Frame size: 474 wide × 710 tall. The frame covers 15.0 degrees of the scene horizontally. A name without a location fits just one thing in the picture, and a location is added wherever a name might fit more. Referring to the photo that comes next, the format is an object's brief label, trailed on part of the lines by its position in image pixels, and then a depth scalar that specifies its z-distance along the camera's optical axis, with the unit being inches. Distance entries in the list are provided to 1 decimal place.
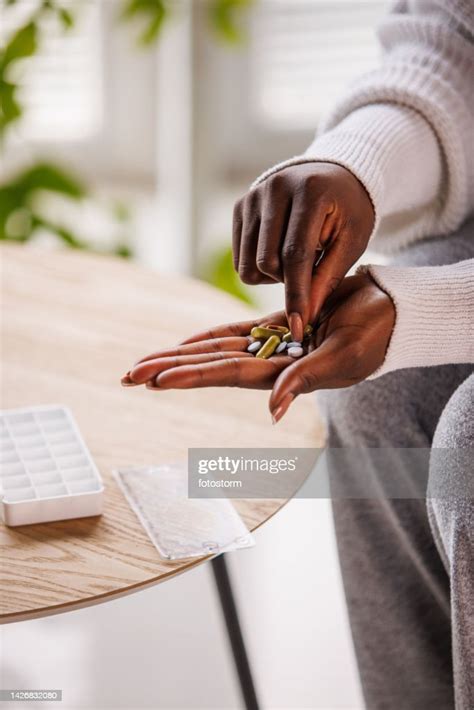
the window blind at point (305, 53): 99.6
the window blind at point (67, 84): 107.2
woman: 44.7
